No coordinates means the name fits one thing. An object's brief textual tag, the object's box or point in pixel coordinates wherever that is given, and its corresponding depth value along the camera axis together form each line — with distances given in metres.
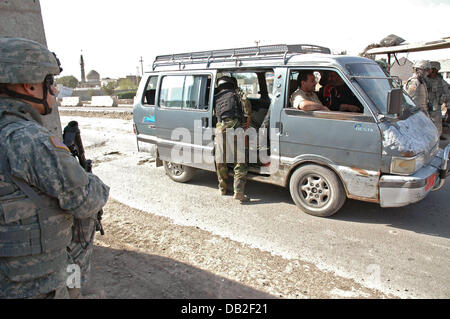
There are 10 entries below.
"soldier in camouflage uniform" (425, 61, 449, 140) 7.91
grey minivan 3.77
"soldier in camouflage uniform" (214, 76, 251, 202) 4.86
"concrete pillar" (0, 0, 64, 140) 2.88
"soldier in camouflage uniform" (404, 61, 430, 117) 7.33
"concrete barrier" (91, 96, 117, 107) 25.50
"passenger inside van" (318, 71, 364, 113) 4.67
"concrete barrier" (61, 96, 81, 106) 28.02
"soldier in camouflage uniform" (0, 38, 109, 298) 1.60
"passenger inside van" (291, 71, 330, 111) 4.28
